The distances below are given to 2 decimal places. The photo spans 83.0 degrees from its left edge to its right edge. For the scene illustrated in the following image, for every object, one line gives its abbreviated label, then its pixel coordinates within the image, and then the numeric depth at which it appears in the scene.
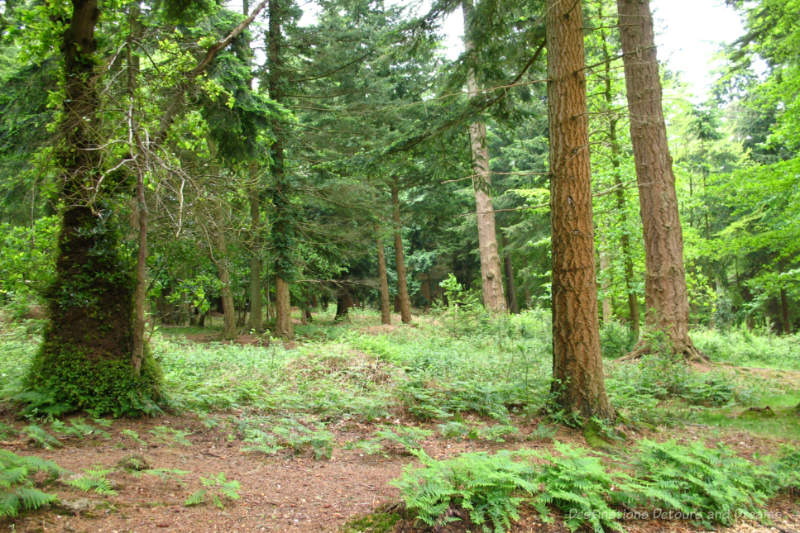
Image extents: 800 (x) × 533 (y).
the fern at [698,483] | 3.37
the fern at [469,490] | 2.92
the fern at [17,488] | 2.49
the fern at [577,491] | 3.11
